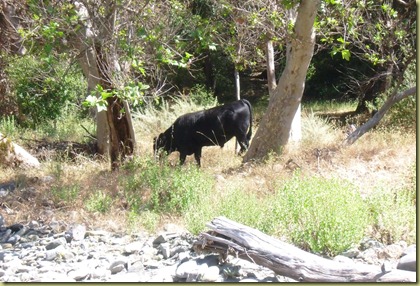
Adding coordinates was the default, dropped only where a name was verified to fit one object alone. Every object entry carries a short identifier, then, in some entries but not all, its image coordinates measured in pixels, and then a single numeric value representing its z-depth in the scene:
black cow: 12.74
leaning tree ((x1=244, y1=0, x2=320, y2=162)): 10.96
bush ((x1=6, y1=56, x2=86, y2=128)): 18.51
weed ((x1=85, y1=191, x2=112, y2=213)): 8.80
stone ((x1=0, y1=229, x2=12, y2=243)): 7.88
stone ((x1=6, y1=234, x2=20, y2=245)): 7.75
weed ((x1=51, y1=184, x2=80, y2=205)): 9.28
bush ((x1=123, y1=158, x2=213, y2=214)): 8.52
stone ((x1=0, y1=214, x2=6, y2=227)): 8.54
